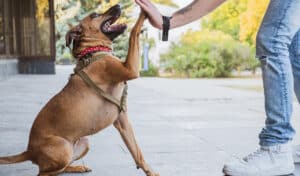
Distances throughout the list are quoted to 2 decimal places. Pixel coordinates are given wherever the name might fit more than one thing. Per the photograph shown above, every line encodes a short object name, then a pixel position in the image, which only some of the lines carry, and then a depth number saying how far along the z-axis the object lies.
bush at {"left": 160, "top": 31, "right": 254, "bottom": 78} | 20.97
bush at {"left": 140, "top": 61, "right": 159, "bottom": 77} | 22.50
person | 2.79
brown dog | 3.01
